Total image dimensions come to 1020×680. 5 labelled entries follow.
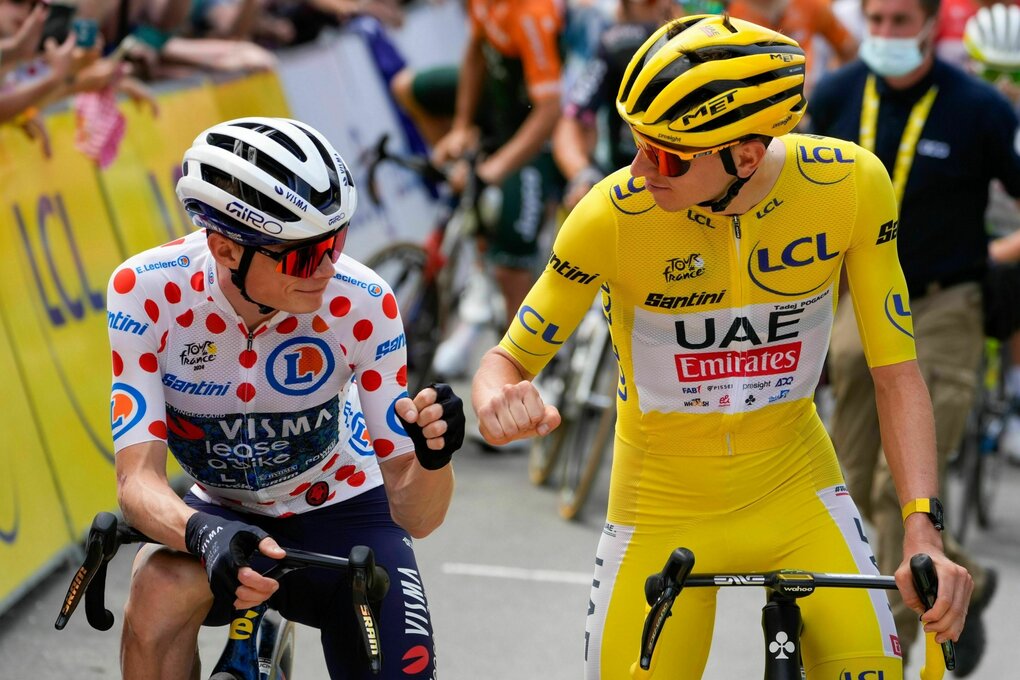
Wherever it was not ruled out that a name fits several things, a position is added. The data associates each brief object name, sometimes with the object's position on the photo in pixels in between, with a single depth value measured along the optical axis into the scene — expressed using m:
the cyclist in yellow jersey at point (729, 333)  6.86
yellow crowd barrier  12.28
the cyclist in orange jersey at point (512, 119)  17.16
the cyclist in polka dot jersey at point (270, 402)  6.65
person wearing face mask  11.35
